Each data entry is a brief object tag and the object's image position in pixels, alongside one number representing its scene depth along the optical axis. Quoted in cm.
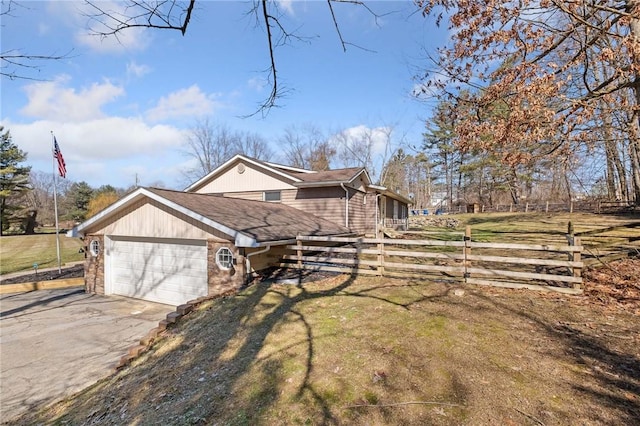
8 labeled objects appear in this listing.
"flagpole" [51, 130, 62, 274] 1422
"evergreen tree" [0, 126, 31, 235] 3028
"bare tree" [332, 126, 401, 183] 3432
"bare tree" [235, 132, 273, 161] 4125
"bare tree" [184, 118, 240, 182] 3875
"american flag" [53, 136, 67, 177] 1431
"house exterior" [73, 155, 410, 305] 898
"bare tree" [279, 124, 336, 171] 4006
